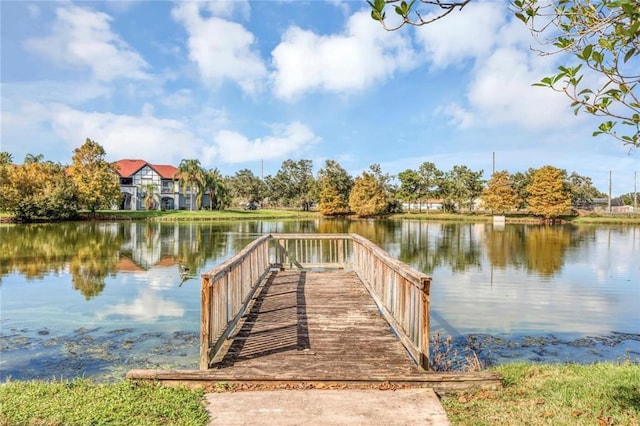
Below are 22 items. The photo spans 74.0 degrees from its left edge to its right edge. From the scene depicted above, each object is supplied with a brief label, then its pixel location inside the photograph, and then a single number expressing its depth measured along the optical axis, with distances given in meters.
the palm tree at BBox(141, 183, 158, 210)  61.03
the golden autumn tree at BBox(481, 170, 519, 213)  60.12
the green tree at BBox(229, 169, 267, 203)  83.31
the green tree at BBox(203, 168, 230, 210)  60.79
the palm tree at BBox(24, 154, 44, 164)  58.59
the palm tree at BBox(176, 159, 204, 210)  58.12
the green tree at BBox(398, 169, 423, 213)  67.12
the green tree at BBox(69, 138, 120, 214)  47.84
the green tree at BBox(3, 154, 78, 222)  41.94
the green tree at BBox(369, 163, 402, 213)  68.25
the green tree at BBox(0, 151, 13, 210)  41.42
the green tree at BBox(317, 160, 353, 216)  66.50
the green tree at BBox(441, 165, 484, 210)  65.62
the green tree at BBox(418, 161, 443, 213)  67.00
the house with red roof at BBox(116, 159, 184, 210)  62.72
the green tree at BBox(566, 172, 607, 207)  72.91
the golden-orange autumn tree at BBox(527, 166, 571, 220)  55.09
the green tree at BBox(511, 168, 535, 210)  66.94
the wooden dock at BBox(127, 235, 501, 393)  4.30
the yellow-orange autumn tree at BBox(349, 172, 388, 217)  62.50
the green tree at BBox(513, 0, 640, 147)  2.44
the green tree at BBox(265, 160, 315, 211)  80.06
